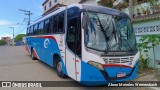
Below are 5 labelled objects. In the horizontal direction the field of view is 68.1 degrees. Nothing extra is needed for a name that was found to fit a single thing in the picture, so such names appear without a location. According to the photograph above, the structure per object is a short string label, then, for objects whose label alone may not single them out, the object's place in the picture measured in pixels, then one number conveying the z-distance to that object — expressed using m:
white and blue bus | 3.63
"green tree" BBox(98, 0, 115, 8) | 11.27
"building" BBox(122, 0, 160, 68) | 5.87
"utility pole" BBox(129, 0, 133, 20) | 7.60
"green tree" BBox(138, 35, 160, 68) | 5.53
